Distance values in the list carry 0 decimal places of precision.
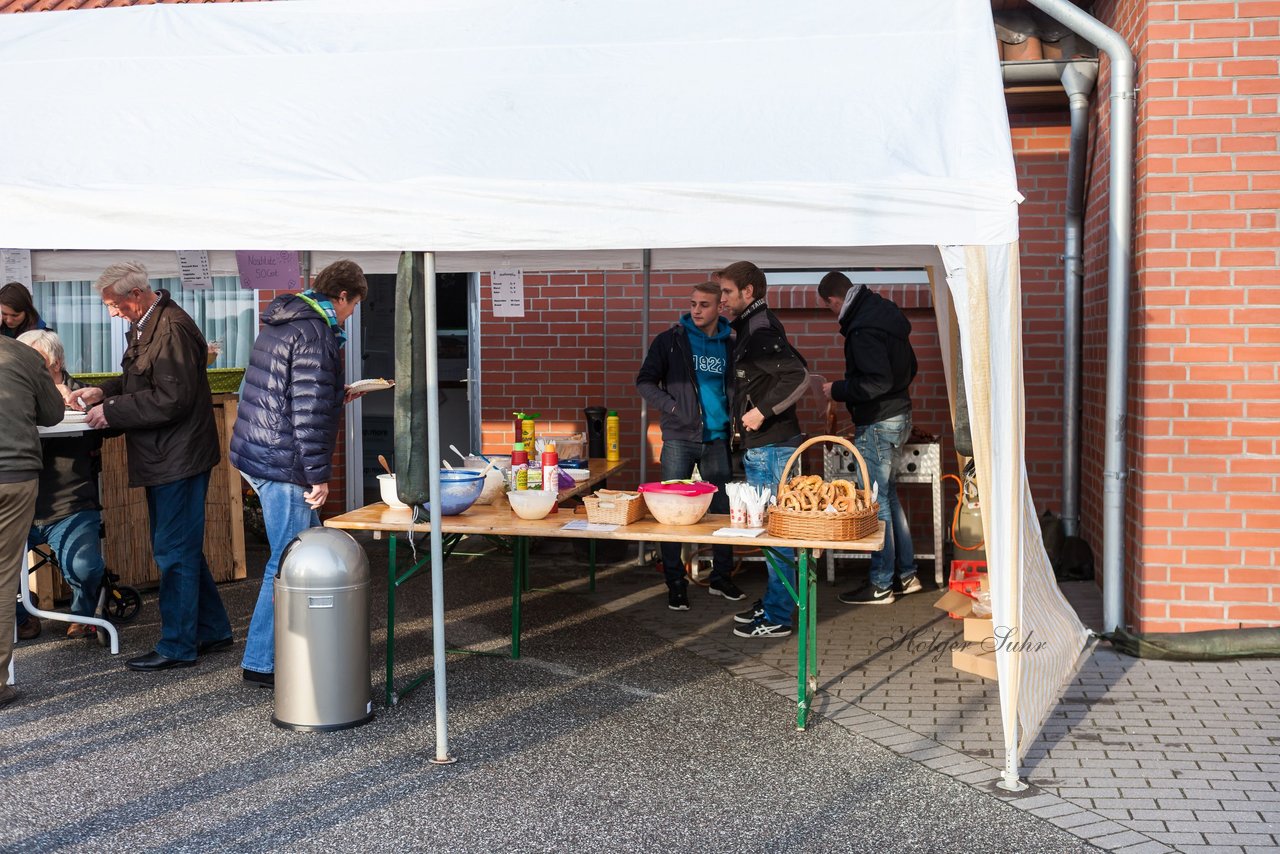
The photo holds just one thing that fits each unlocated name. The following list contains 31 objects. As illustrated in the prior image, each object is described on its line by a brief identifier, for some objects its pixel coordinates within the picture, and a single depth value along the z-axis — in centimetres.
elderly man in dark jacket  581
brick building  607
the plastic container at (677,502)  546
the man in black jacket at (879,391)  732
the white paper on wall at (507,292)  871
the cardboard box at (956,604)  575
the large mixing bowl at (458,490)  556
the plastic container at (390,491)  569
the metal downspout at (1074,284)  766
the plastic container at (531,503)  561
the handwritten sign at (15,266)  841
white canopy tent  439
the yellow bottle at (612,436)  848
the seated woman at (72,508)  636
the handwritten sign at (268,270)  857
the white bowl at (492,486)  612
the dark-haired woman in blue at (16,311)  706
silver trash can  504
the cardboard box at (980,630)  541
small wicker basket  550
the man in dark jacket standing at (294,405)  539
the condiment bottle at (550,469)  596
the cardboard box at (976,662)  526
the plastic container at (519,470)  598
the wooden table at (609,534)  513
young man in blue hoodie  717
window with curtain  1035
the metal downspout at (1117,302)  630
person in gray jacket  522
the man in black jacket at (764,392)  644
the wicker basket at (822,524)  511
